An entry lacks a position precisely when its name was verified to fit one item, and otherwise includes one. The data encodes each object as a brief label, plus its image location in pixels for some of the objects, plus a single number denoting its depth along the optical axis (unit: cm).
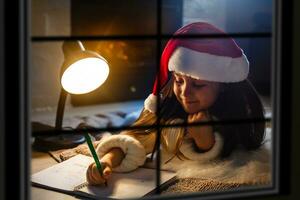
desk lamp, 194
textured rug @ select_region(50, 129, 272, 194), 211
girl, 206
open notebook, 200
